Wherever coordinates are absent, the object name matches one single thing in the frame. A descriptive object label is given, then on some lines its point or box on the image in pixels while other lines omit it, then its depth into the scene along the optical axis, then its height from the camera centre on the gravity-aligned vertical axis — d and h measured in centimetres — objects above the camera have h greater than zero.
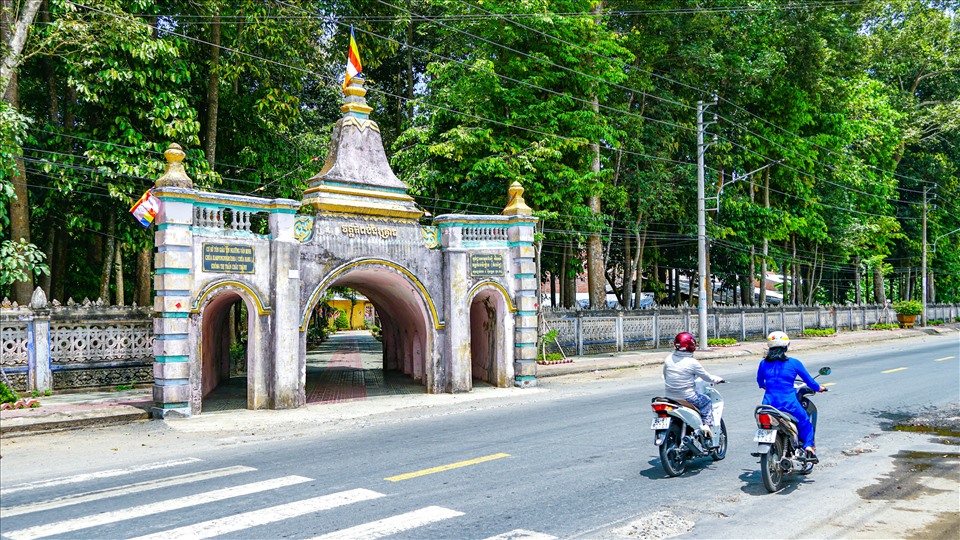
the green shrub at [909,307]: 4741 -135
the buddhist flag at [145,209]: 1650 +207
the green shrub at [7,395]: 1318 -184
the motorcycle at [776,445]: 764 -175
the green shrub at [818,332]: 3862 -245
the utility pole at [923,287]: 4588 -3
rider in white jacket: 861 -105
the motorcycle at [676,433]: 832 -174
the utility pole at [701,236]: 2644 +203
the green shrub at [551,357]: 2388 -226
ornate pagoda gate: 1328 +43
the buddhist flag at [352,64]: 1647 +544
